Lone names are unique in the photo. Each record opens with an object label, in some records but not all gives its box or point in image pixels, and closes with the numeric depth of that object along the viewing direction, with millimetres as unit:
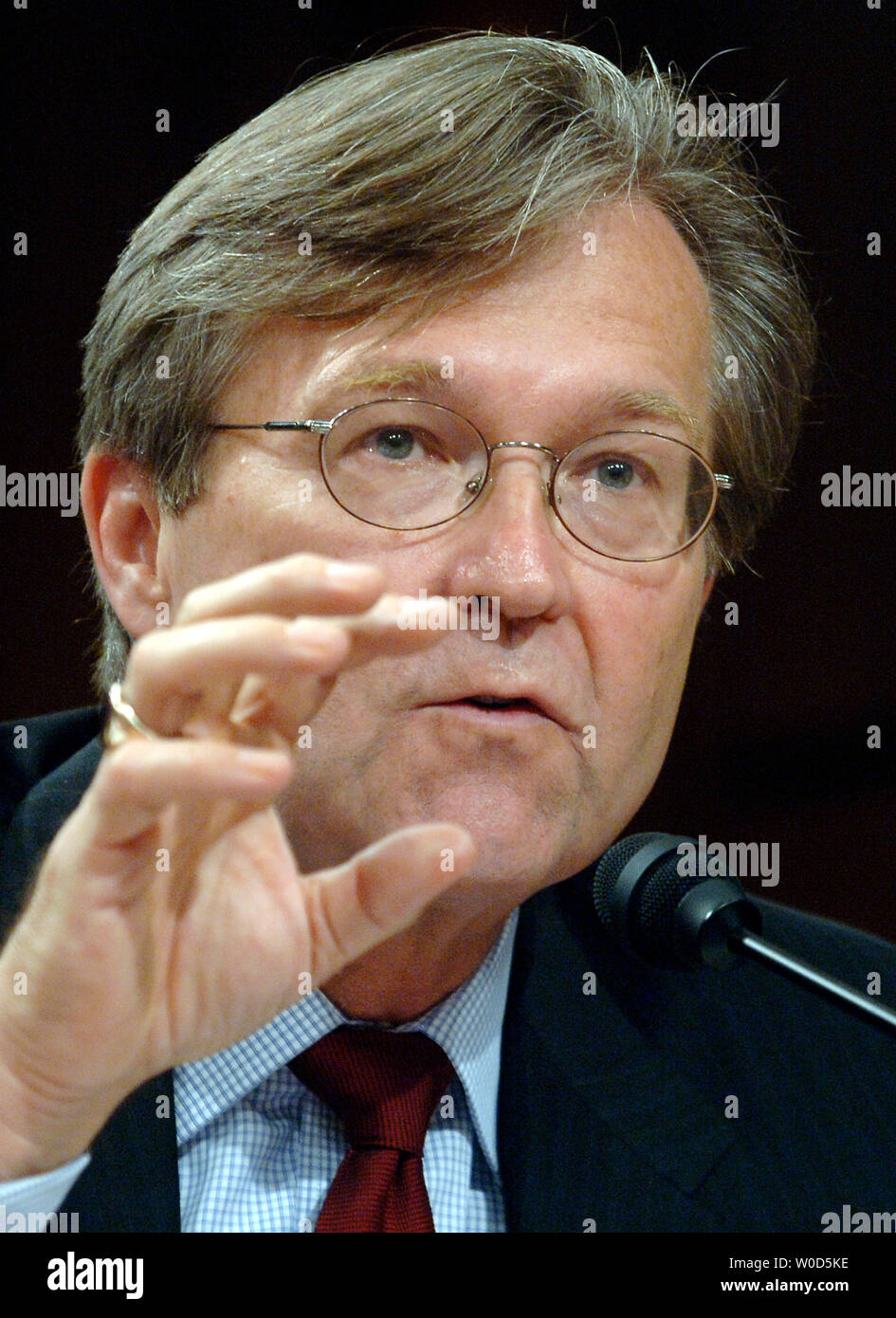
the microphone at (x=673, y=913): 1722
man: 1726
